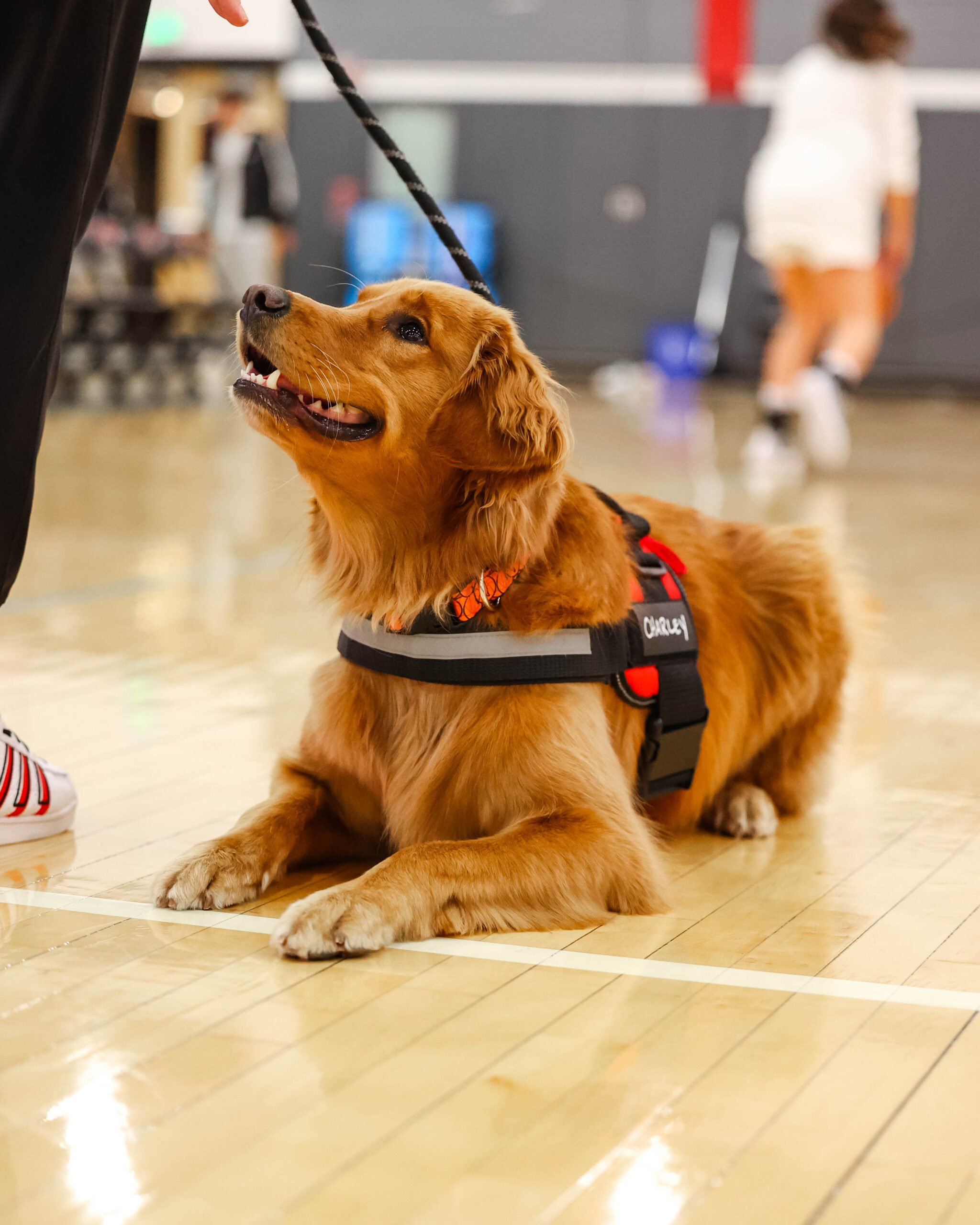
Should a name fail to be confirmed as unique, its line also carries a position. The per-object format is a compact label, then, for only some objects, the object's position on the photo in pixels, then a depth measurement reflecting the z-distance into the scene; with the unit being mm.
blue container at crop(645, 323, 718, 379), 16984
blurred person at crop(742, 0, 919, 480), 8609
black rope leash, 2822
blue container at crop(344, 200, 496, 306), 17953
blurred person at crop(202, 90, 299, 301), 14070
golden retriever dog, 2354
